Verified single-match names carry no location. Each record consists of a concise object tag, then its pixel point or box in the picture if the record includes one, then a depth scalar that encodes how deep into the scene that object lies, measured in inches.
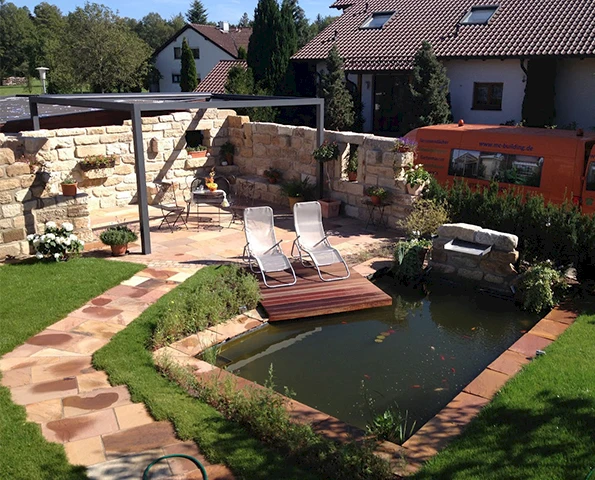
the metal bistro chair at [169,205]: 461.1
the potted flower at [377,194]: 438.0
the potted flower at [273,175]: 534.6
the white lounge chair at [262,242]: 338.3
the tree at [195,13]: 2679.6
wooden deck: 302.4
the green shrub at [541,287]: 303.6
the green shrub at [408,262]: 351.9
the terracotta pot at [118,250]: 373.7
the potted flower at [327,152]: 473.4
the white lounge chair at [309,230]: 362.3
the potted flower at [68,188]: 383.6
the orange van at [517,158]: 386.6
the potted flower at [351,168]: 473.7
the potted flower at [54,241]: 347.9
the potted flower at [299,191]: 498.0
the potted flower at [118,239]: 371.6
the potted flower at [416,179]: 422.0
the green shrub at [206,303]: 265.4
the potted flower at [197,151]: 558.4
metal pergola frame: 368.2
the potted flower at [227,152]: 577.9
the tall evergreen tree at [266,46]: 1002.7
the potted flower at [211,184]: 479.2
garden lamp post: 625.2
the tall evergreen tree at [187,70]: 1411.2
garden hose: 167.5
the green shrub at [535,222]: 321.1
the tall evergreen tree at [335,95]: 855.1
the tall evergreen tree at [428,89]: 767.7
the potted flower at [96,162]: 477.1
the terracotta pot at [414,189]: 424.5
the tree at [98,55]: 1472.7
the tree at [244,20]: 3567.9
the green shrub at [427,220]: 380.2
